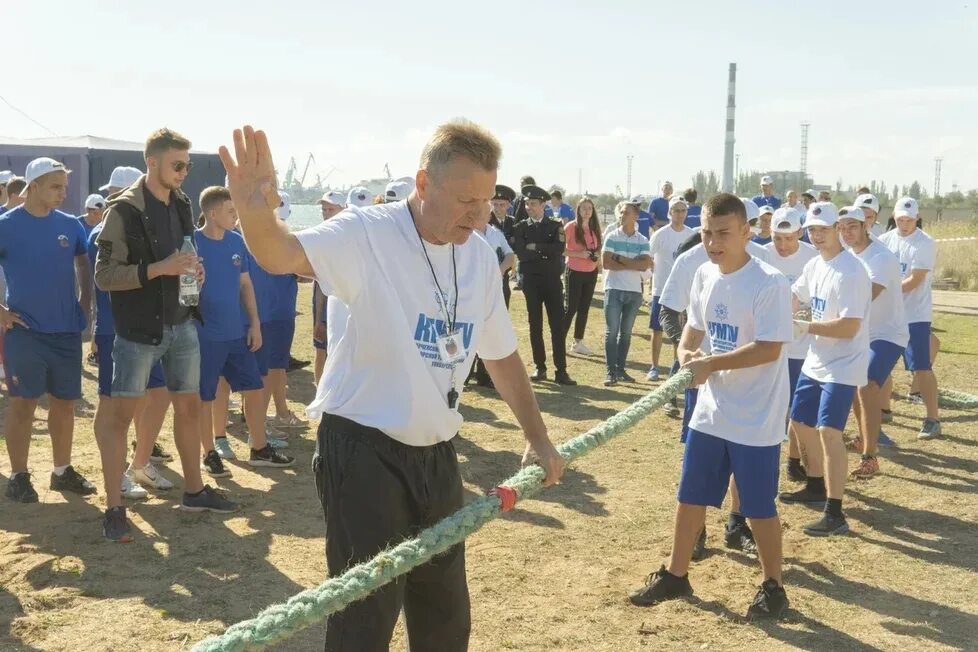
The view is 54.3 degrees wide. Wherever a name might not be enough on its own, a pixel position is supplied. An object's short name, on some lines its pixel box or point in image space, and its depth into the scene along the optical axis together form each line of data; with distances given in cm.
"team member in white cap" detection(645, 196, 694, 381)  1163
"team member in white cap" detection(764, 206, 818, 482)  732
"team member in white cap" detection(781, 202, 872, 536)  623
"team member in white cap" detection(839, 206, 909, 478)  760
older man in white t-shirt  300
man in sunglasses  563
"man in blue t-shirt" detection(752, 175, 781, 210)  1820
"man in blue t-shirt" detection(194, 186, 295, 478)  689
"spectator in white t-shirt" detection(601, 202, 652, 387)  1151
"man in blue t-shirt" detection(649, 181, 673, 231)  1819
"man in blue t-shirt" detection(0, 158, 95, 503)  655
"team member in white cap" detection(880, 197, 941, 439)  916
